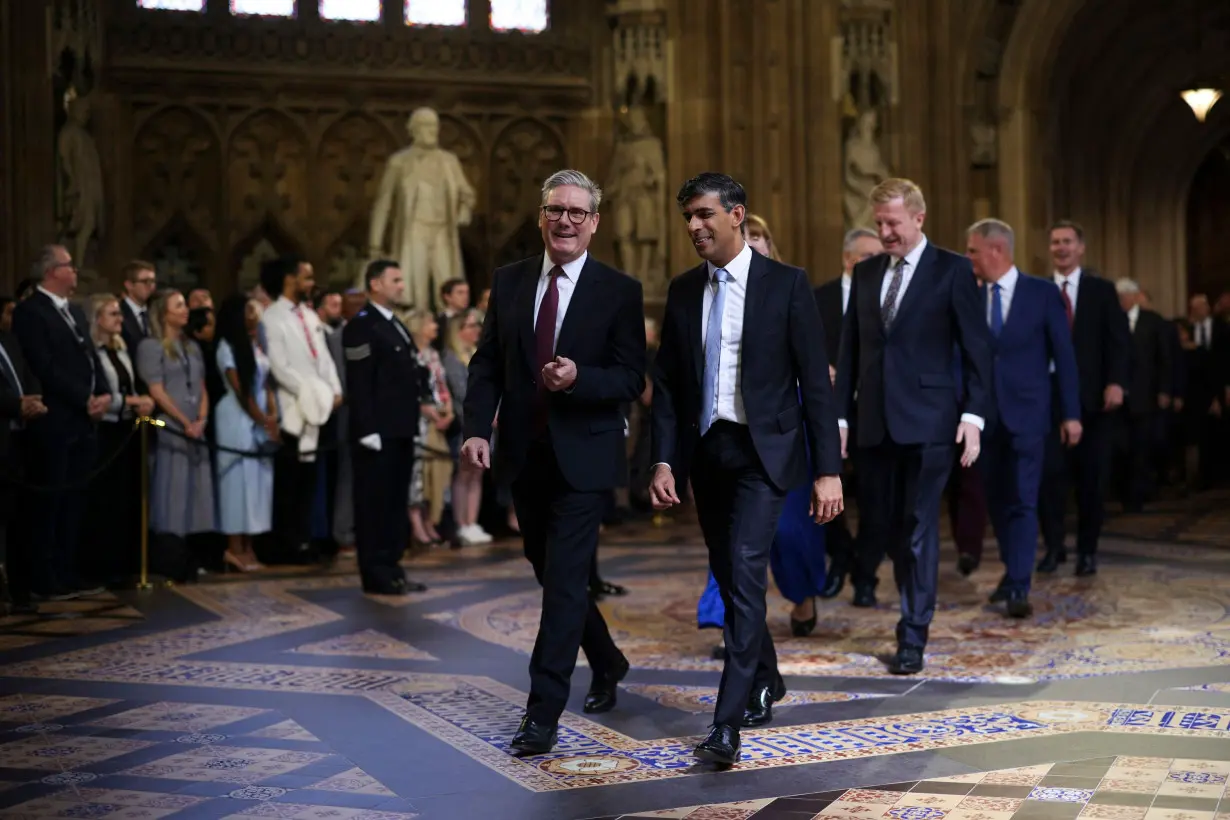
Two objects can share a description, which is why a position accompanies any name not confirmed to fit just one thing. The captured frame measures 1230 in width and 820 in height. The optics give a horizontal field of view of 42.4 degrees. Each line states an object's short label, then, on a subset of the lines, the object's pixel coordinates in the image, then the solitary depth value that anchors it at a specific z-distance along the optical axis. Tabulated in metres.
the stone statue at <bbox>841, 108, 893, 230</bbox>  16.14
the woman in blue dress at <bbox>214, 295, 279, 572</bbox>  9.96
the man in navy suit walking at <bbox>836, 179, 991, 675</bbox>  6.30
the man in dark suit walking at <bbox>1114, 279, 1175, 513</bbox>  13.48
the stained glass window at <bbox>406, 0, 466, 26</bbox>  18.45
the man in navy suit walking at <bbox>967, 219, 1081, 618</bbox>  7.80
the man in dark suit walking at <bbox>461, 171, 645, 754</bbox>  5.04
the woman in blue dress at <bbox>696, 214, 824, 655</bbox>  6.64
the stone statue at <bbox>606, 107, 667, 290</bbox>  15.88
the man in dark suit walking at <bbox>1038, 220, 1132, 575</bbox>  9.12
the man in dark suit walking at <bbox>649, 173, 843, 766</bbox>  5.00
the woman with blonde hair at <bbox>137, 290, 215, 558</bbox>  9.49
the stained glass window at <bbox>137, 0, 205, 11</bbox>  17.48
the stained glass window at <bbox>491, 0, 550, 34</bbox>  18.72
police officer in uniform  8.72
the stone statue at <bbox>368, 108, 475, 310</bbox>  14.48
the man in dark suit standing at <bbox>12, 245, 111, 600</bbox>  8.58
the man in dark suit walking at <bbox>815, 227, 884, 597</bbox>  8.20
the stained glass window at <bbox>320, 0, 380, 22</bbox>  18.23
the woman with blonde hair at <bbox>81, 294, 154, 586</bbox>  9.27
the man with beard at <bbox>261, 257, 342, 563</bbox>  10.01
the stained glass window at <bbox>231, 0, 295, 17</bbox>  17.86
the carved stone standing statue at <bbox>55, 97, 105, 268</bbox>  14.81
